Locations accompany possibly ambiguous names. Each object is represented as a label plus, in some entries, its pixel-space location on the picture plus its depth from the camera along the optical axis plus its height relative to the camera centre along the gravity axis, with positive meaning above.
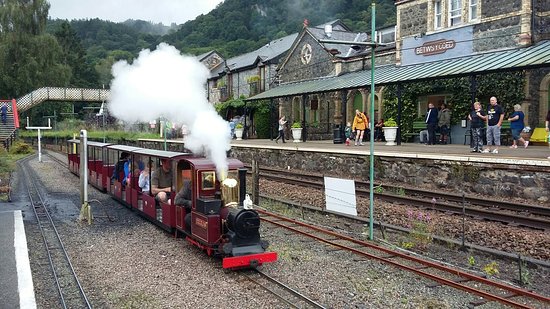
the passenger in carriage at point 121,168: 13.73 -1.07
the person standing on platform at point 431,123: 17.84 +0.33
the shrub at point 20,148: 37.53 -1.20
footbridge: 46.44 +3.86
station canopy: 14.53 +2.40
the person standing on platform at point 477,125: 13.25 +0.17
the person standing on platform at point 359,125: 19.52 +0.28
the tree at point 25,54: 50.09 +8.73
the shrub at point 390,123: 19.20 +0.33
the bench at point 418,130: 20.78 +0.06
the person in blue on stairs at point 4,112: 41.16 +1.93
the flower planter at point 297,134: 24.84 -0.11
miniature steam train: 7.61 -1.45
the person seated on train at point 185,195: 8.88 -1.22
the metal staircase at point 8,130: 37.94 +0.32
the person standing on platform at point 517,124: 14.82 +0.22
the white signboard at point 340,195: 11.87 -1.68
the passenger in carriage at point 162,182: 10.02 -1.12
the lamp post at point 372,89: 9.79 +0.94
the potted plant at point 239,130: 31.61 +0.12
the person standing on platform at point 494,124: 13.11 +0.20
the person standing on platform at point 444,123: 18.98 +0.35
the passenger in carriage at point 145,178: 10.98 -1.13
